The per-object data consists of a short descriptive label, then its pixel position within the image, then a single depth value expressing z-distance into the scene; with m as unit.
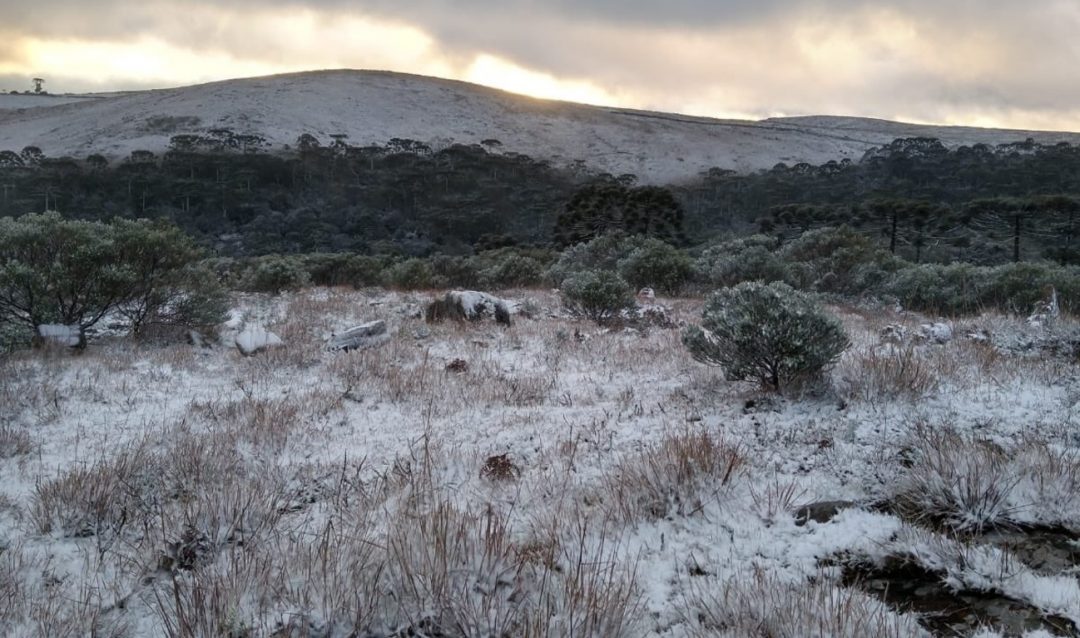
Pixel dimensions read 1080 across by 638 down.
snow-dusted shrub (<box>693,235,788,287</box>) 16.36
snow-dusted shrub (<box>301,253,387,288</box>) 19.88
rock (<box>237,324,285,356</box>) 7.14
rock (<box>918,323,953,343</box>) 6.99
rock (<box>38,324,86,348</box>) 7.03
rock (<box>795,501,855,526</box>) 2.67
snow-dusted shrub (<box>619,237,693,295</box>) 17.25
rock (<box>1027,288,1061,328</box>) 7.16
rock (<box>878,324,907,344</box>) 6.92
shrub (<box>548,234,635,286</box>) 19.92
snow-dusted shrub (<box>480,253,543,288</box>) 18.78
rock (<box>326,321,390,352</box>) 7.67
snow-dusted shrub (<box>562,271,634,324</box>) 10.52
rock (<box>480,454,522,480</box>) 3.31
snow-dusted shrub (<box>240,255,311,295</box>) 15.50
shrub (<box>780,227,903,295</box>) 16.20
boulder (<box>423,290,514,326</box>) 9.84
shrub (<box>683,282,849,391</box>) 4.67
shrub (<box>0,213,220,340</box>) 7.29
